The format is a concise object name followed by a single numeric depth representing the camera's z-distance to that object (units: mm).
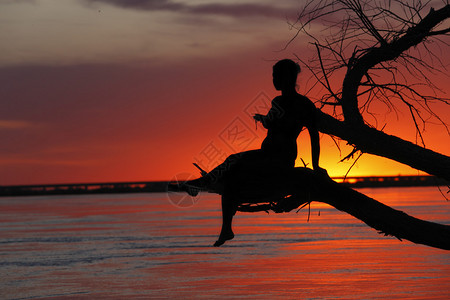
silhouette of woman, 12536
